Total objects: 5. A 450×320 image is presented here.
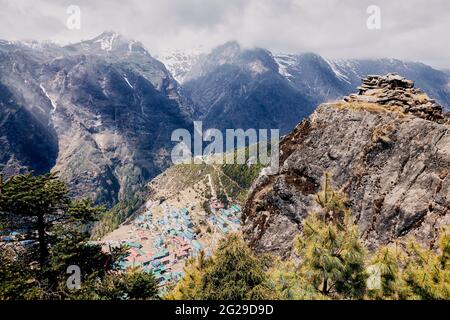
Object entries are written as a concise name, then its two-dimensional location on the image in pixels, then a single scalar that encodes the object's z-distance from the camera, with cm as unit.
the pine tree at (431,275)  1595
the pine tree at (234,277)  1806
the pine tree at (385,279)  1714
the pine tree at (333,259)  1783
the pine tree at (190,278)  2218
